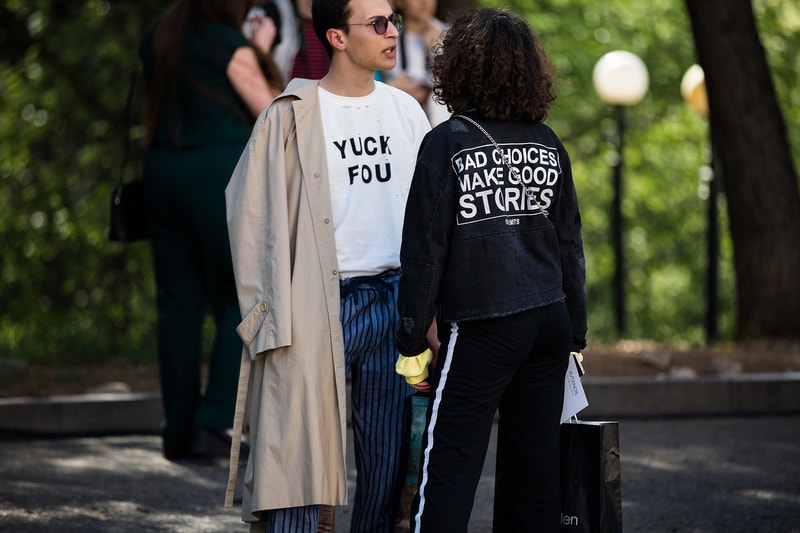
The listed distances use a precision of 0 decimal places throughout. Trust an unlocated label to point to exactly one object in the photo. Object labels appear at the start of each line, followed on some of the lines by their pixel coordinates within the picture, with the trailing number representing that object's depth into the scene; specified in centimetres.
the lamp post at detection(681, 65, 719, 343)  2661
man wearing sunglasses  761
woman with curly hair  705
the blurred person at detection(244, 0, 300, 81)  1168
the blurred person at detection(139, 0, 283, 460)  1163
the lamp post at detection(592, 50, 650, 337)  2980
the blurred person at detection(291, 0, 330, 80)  1105
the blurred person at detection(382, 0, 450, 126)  1323
